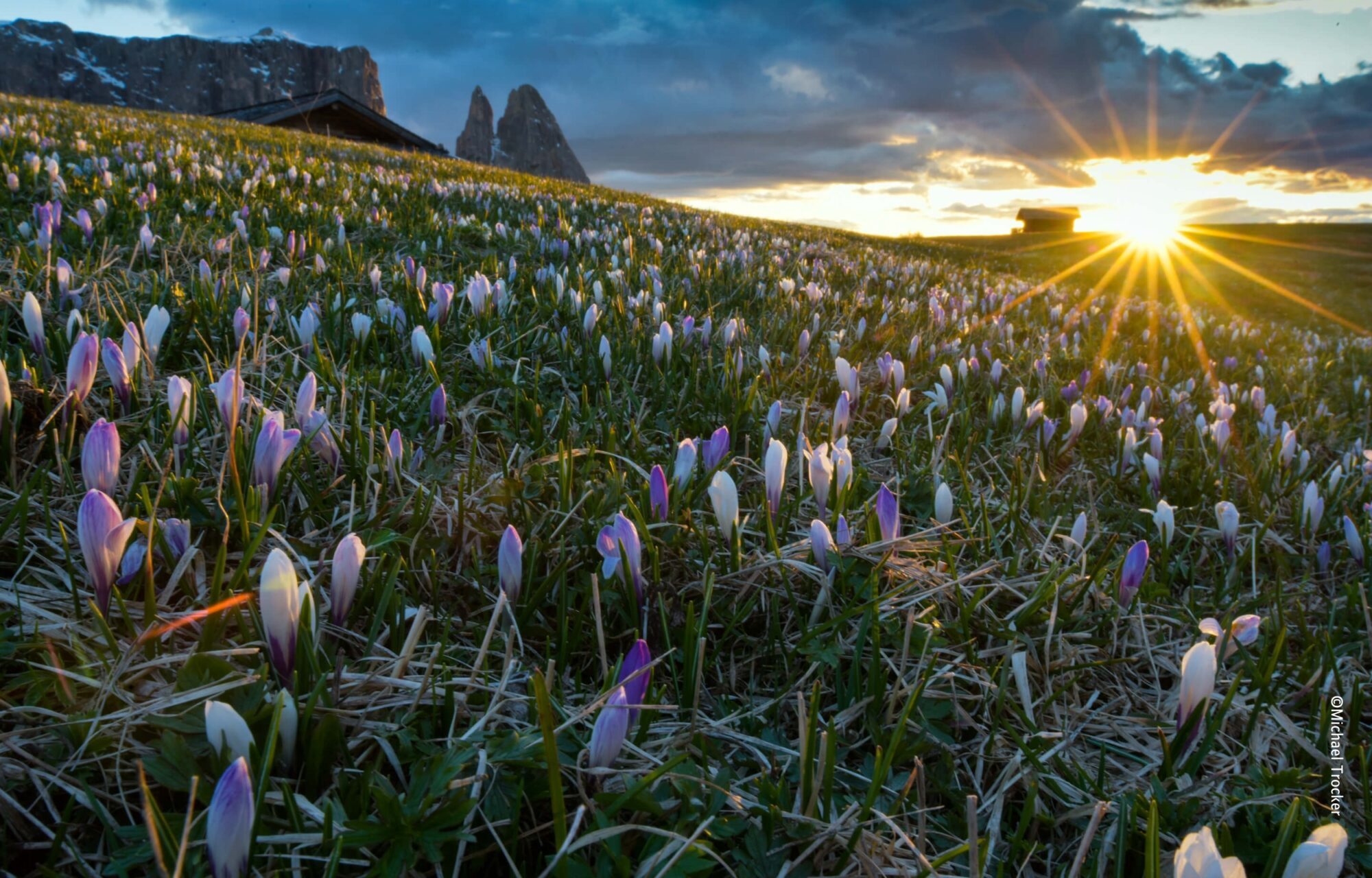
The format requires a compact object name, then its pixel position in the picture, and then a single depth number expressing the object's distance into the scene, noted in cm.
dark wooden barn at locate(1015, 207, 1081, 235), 7788
